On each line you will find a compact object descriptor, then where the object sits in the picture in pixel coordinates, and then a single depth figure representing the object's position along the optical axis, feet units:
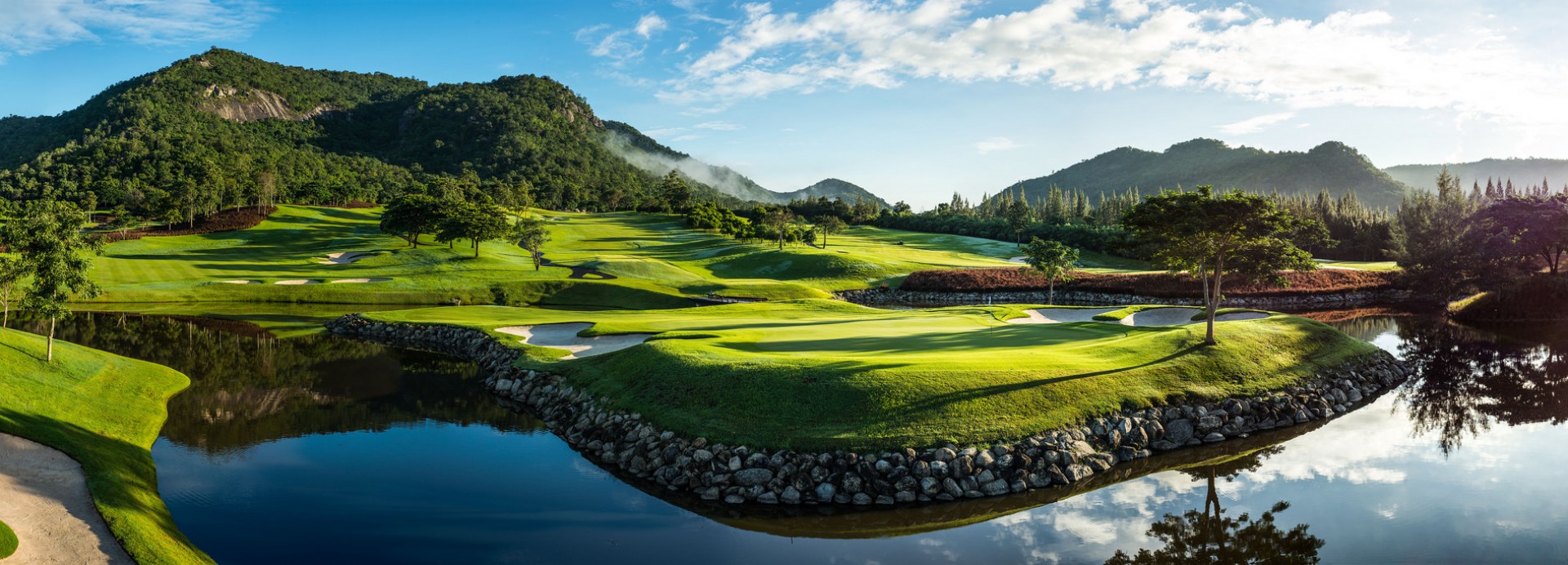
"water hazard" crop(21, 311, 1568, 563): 46.32
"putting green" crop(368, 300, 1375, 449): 60.39
